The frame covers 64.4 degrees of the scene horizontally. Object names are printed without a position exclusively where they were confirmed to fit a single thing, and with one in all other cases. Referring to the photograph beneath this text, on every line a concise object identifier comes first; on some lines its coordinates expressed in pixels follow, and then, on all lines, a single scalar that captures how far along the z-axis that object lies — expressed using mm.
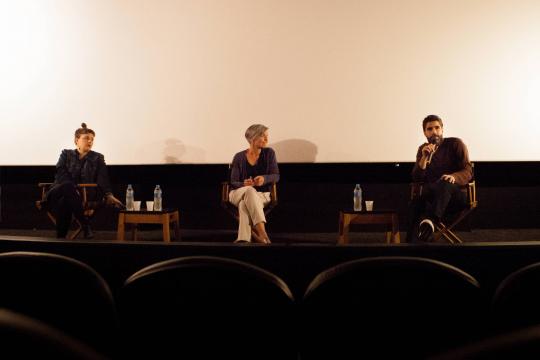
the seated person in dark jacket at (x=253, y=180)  3830
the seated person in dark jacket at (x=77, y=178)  4039
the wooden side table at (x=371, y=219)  3705
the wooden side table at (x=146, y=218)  3752
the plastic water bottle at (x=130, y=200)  4155
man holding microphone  3686
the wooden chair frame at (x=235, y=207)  3984
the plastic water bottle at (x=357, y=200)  4120
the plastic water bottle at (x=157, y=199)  4238
